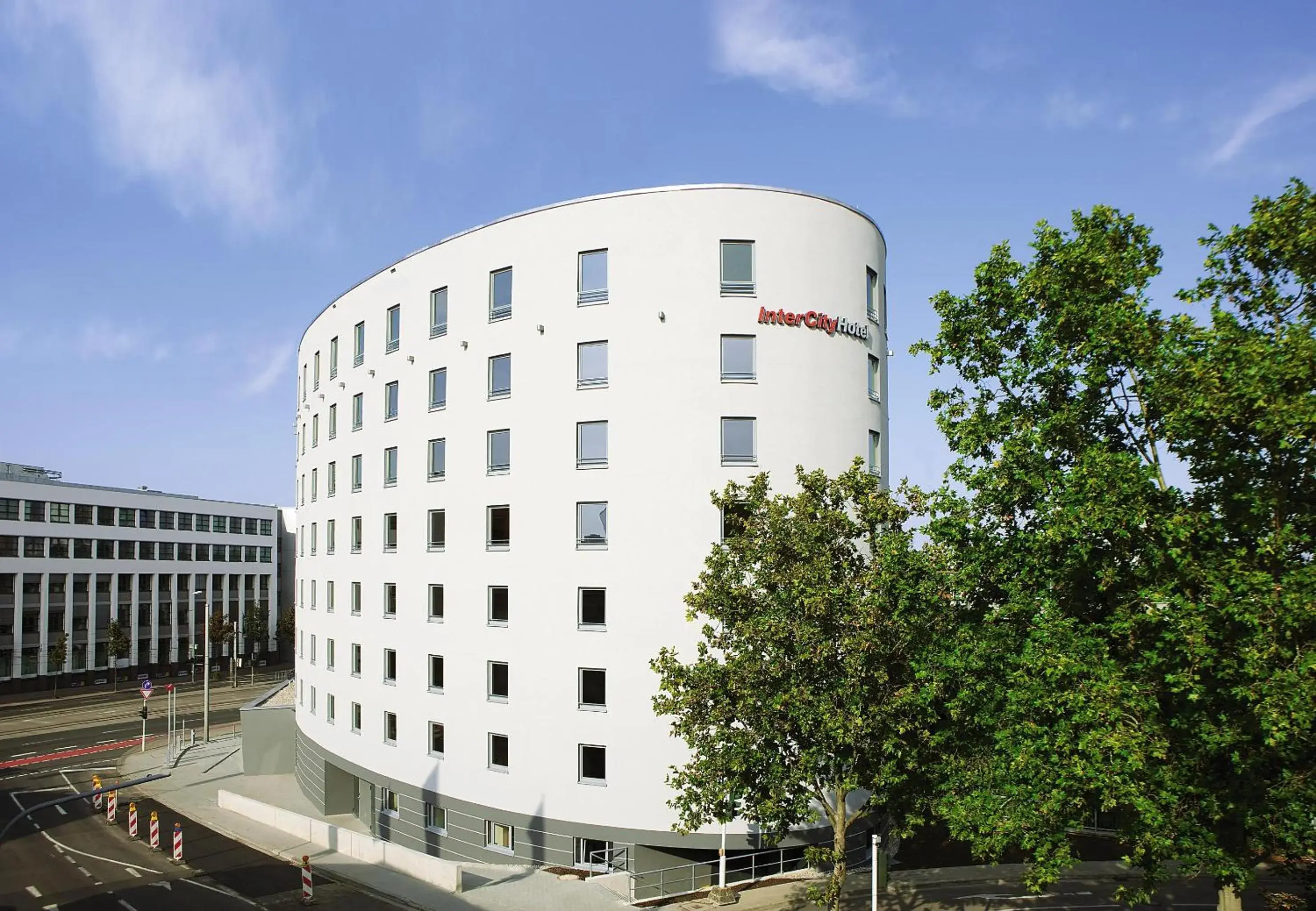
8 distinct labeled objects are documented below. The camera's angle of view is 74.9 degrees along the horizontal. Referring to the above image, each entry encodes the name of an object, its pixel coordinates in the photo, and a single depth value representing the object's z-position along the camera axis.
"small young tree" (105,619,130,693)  84.38
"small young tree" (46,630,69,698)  80.50
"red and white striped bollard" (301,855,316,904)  26.11
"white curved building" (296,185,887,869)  29.44
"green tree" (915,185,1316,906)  14.73
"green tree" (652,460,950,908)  19.06
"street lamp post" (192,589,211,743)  57.44
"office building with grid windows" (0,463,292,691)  79.56
